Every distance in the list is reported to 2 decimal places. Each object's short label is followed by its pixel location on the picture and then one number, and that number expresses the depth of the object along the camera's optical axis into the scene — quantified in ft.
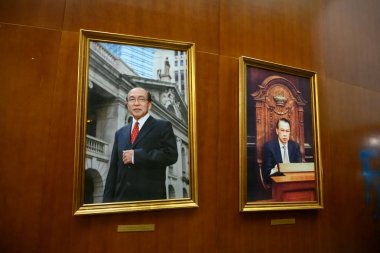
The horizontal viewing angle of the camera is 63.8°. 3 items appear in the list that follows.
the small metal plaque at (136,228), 9.14
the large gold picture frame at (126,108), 8.94
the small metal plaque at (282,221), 11.26
